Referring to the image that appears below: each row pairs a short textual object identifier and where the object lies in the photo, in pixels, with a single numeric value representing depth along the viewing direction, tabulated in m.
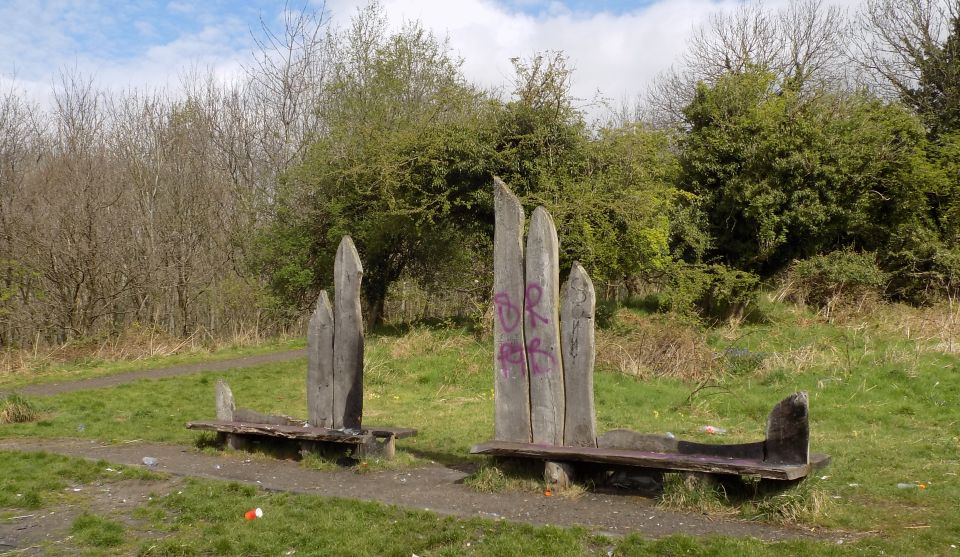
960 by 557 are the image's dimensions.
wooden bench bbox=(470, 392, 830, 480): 6.40
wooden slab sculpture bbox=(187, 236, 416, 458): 8.88
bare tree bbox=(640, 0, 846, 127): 33.47
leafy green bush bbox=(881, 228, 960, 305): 19.81
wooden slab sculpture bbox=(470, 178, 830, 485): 7.38
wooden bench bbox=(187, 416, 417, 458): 8.59
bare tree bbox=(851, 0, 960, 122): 25.34
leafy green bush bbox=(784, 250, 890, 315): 19.47
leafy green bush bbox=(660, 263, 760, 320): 18.67
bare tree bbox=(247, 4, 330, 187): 29.55
